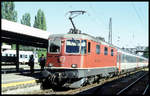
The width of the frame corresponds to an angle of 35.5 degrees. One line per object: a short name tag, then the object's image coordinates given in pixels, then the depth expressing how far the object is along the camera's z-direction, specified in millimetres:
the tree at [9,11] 66062
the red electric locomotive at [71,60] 12688
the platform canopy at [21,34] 14195
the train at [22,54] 46219
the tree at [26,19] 73688
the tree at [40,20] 70931
